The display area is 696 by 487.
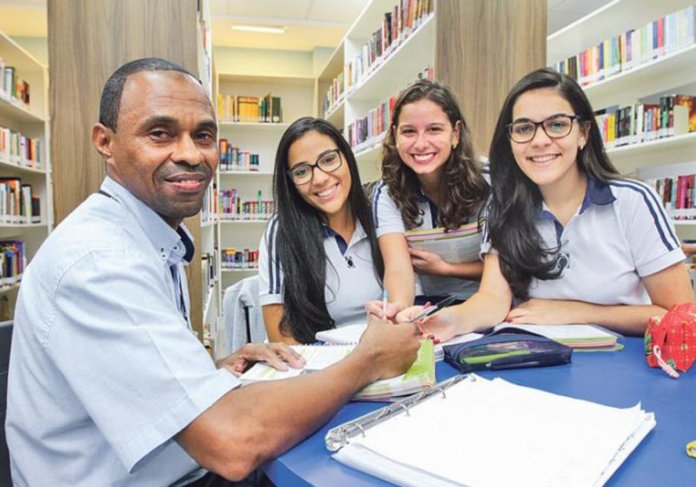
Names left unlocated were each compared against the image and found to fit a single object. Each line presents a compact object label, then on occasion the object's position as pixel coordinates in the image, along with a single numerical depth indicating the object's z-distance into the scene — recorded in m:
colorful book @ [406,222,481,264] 1.75
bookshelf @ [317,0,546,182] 2.31
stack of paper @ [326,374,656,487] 0.57
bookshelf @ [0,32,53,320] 4.16
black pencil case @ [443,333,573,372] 0.96
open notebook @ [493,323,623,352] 1.10
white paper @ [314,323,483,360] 1.15
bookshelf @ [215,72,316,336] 5.68
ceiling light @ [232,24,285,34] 5.32
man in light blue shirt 0.68
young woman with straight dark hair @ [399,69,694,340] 1.31
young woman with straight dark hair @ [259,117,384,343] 1.66
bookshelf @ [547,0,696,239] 3.12
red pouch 0.94
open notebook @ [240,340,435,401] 0.83
